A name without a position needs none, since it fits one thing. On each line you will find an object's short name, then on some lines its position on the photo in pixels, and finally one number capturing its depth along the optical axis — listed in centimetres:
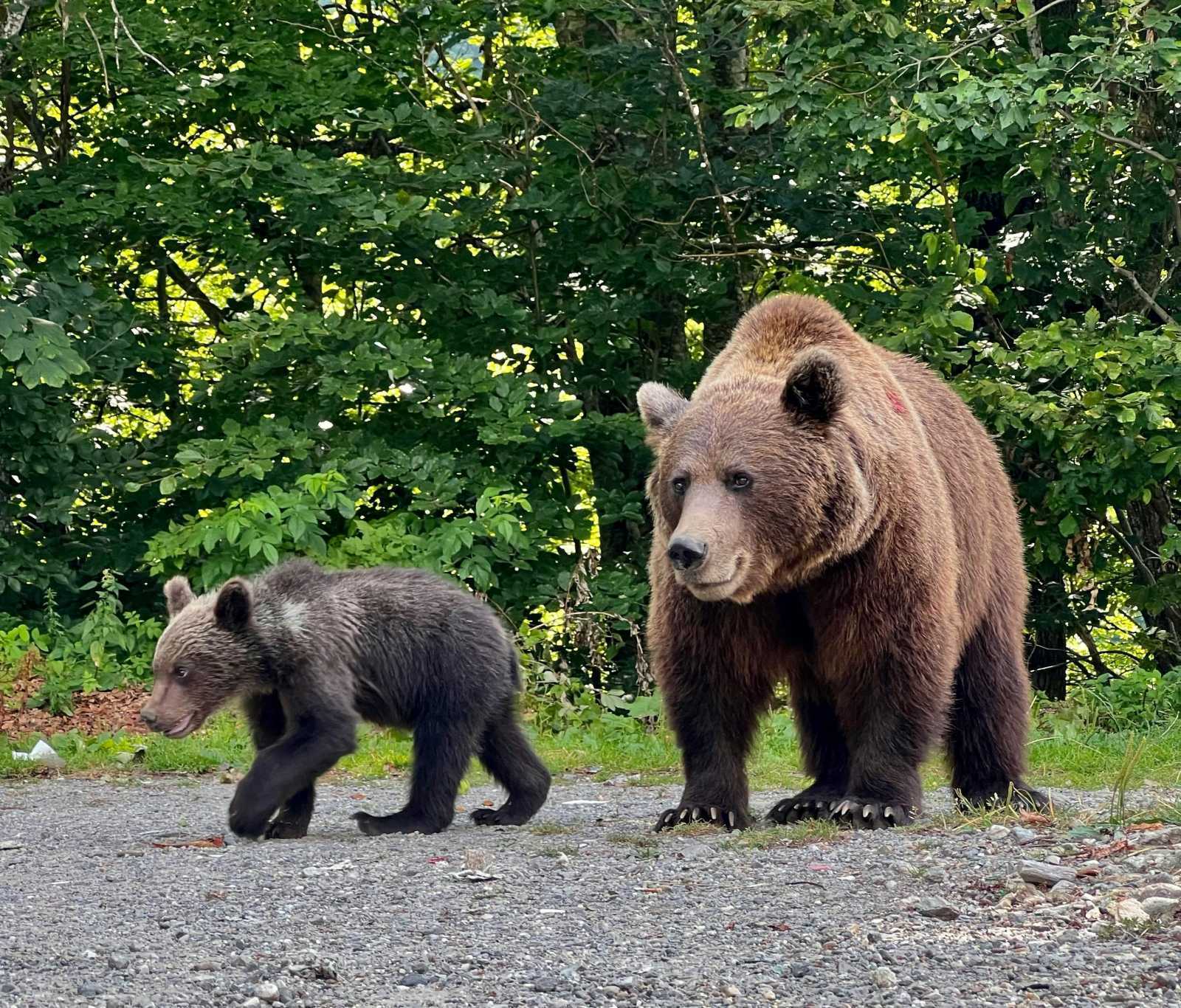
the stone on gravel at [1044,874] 841
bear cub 1282
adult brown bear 1113
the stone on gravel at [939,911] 790
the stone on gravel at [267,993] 696
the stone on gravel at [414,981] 722
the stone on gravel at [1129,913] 741
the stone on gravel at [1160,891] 765
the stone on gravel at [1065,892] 802
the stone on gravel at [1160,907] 748
